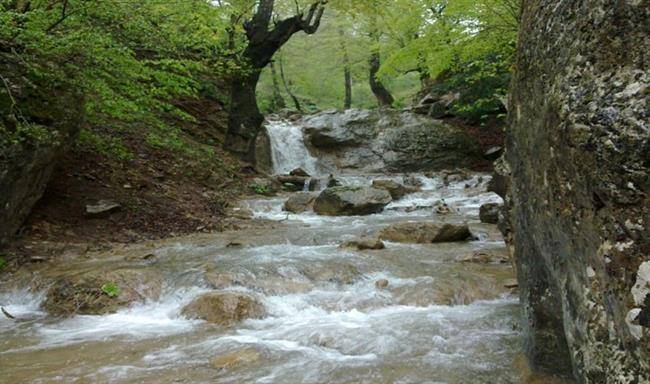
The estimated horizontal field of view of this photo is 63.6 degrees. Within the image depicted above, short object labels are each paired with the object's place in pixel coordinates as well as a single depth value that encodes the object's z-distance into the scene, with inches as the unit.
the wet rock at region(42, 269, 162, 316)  208.8
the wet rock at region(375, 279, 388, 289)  221.3
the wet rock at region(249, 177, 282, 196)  527.5
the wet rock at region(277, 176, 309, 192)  583.5
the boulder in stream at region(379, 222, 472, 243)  317.7
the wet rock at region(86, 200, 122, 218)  335.6
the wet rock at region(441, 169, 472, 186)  603.5
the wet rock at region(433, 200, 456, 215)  445.1
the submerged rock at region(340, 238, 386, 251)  289.7
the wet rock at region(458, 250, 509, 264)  259.8
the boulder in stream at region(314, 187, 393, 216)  446.0
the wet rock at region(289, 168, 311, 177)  635.0
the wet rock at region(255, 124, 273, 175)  661.9
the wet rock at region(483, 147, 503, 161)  677.9
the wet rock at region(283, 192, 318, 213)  462.0
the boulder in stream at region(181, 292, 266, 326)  191.3
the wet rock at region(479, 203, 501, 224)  379.2
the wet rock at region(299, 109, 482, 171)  711.1
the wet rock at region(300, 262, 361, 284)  231.9
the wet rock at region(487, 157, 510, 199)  137.6
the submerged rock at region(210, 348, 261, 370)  147.8
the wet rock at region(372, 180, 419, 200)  526.5
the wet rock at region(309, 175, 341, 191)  571.2
